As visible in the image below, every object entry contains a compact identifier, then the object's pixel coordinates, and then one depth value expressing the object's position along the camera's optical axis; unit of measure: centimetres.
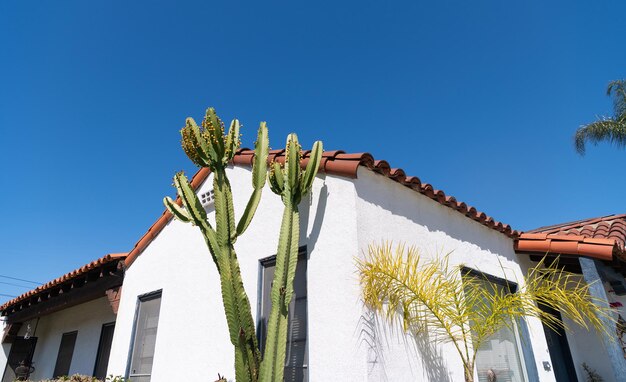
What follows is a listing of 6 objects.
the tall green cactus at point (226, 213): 357
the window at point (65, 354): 1048
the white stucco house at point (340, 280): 414
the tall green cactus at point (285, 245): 353
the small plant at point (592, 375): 708
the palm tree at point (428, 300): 401
